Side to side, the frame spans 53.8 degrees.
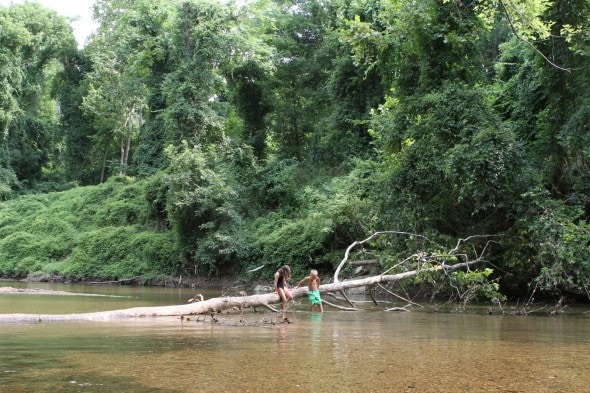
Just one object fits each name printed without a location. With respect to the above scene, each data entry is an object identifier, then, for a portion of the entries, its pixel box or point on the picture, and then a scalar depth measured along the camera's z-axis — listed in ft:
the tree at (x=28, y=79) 158.92
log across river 37.88
